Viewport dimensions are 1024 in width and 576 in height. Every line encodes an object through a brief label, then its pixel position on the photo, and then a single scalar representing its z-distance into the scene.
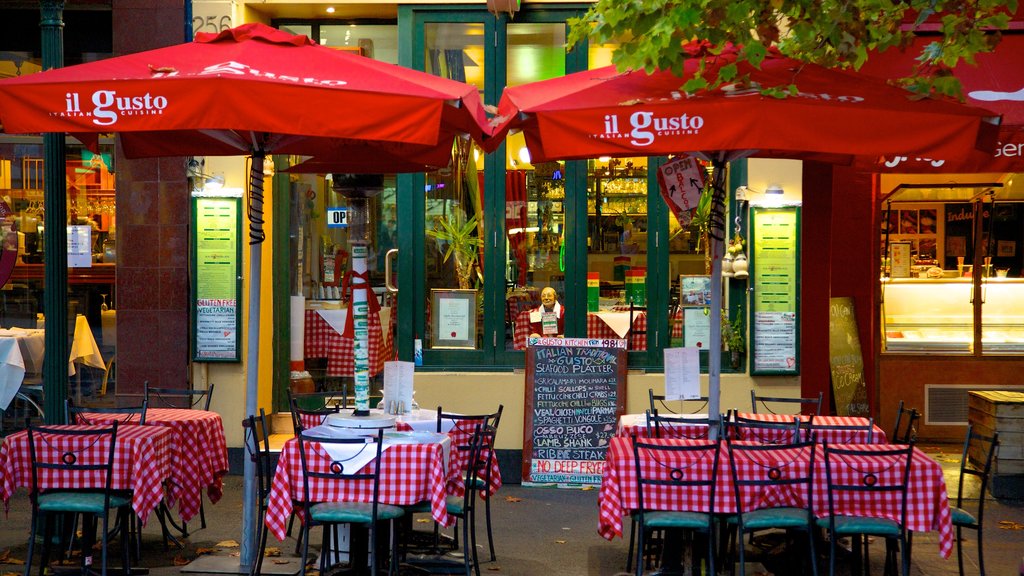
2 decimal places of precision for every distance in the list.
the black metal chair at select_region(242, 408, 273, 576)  6.86
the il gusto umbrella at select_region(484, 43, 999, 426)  6.12
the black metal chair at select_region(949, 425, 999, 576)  6.89
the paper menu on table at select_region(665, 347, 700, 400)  7.43
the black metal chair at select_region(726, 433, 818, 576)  6.41
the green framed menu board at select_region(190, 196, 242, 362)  10.67
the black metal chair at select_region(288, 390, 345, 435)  7.55
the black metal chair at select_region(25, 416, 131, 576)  6.85
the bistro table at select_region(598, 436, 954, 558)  6.43
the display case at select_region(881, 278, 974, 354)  12.48
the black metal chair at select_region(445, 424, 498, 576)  7.00
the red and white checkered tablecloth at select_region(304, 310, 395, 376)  11.41
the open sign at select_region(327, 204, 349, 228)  11.48
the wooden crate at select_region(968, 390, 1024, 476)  10.02
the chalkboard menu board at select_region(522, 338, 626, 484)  10.33
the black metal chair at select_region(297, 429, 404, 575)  6.38
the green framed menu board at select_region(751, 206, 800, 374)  10.51
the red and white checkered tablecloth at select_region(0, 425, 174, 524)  6.95
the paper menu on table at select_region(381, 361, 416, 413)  7.68
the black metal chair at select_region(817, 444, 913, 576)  6.34
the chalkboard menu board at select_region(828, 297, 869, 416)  10.98
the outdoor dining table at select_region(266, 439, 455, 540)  6.49
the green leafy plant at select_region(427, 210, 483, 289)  10.87
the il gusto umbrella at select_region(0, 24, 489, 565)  6.22
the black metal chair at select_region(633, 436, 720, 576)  6.37
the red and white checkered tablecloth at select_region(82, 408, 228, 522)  7.95
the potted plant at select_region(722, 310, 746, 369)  10.64
